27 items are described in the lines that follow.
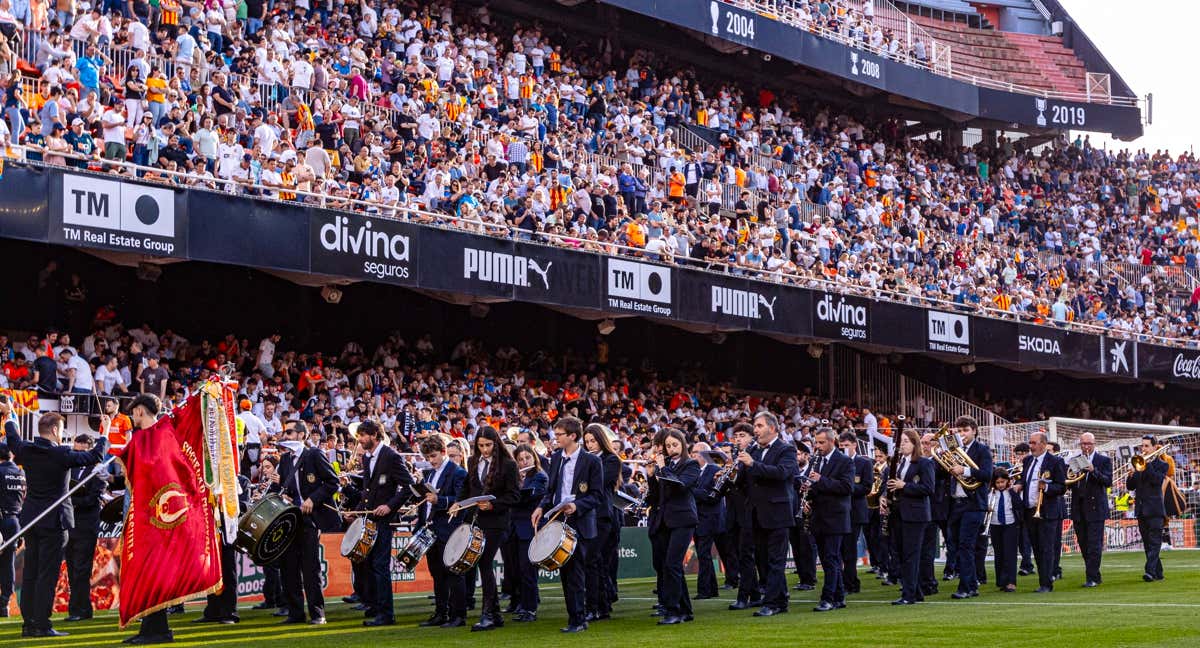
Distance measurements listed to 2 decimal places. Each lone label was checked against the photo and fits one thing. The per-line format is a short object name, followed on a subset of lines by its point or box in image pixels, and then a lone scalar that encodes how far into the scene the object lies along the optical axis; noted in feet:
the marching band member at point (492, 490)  48.49
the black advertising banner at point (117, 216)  71.36
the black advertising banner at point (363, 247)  81.35
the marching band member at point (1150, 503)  65.51
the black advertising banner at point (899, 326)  113.29
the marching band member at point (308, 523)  48.91
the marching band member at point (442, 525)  49.32
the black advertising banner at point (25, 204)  69.82
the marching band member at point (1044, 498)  60.80
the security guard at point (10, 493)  52.19
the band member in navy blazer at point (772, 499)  49.29
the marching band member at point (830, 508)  52.08
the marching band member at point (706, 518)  55.98
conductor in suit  45.42
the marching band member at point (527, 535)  49.93
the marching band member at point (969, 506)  57.82
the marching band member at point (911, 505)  55.11
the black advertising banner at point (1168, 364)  132.05
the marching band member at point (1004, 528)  60.54
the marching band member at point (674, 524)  48.24
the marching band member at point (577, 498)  47.06
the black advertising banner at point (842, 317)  108.99
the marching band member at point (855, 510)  61.87
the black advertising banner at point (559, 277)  91.50
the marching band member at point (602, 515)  48.83
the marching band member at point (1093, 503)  64.64
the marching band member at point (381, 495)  48.88
